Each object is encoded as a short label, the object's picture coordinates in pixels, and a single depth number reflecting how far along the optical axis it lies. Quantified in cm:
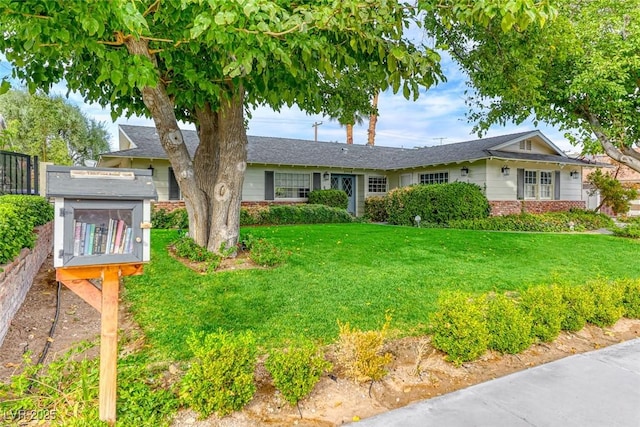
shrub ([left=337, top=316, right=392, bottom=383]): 290
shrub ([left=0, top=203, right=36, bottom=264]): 371
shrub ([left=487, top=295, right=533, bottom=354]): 348
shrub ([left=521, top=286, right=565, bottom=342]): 379
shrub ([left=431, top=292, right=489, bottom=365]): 327
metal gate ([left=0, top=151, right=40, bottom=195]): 758
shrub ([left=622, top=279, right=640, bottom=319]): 474
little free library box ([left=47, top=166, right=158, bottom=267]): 212
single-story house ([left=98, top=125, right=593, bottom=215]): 1455
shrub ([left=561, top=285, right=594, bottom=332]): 414
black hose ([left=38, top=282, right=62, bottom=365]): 330
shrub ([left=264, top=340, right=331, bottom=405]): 259
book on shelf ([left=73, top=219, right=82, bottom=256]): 216
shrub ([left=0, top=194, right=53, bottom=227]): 499
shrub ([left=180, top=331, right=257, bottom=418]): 241
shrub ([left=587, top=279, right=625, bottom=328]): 434
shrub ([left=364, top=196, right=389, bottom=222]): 1700
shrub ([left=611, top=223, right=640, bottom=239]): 1094
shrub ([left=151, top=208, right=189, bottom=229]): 1216
